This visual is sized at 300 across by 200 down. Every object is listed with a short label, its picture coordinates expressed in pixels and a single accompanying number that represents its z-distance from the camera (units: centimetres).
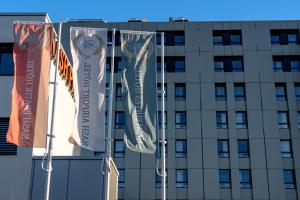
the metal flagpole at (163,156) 1916
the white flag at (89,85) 1875
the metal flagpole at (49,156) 1776
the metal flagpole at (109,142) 1853
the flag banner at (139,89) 1877
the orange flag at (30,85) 1825
